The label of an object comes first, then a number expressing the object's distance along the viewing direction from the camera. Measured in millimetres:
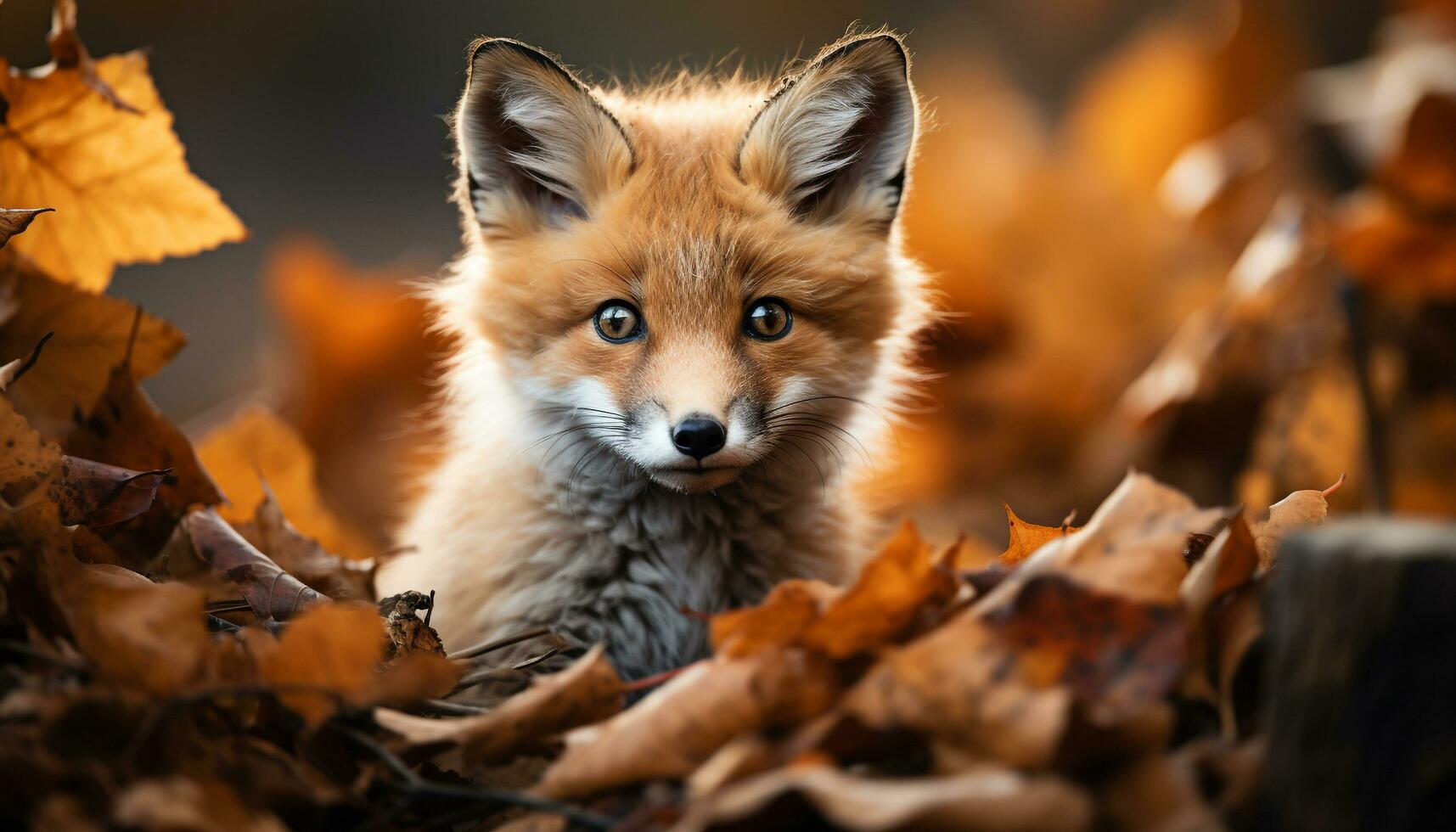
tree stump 2018
